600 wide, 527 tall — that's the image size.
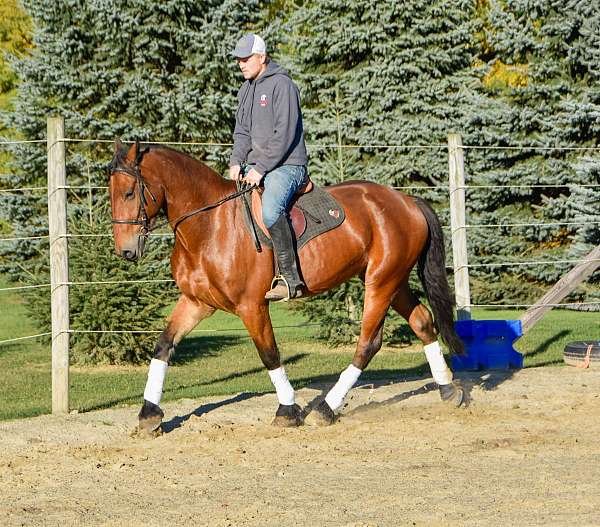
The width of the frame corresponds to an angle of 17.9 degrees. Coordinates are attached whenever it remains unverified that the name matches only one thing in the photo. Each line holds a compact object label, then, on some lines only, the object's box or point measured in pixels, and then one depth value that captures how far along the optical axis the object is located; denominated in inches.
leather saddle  560.2
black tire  802.9
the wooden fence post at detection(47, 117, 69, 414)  650.1
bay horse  537.8
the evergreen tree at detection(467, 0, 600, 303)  1544.9
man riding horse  552.8
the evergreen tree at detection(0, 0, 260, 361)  1764.6
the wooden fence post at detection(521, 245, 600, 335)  860.8
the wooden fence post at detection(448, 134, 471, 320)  793.9
